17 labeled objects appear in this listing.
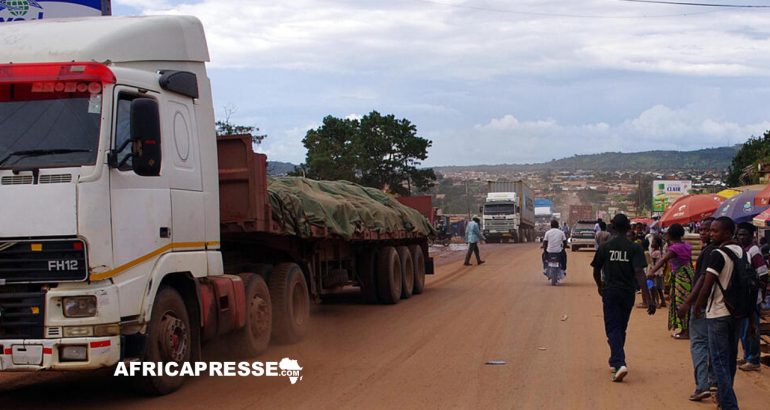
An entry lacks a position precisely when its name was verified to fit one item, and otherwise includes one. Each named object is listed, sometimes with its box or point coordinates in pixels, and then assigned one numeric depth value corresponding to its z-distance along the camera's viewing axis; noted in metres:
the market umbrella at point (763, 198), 12.84
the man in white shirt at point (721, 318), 7.09
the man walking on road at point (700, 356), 7.81
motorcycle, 21.52
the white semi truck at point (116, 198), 7.02
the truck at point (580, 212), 83.31
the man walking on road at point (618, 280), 8.98
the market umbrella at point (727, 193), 19.48
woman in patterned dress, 9.55
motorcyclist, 21.61
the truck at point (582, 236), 41.97
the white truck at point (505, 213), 58.25
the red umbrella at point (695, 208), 18.95
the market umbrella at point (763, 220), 13.35
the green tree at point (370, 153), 47.66
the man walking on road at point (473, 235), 27.70
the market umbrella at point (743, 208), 14.96
